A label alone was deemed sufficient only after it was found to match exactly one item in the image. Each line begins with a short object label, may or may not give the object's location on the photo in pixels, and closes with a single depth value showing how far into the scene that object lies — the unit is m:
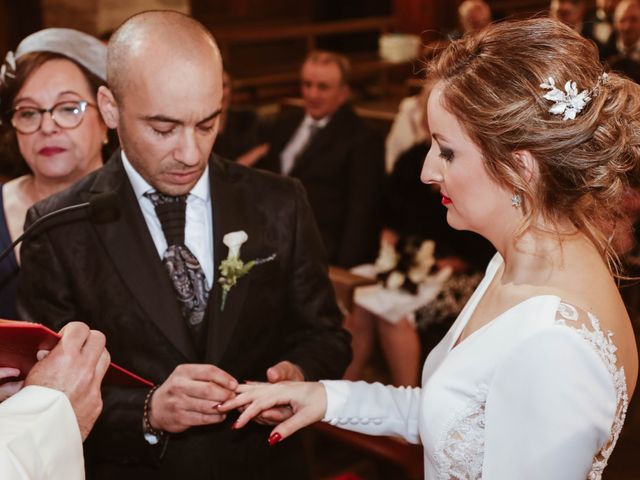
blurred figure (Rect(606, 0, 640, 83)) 6.95
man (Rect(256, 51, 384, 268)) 5.03
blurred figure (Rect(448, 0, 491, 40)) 7.71
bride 1.48
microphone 1.82
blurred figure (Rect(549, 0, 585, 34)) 7.62
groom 1.95
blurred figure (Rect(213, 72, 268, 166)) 5.30
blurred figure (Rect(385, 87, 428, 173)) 5.57
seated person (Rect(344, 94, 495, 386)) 4.44
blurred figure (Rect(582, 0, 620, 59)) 7.40
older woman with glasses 2.49
